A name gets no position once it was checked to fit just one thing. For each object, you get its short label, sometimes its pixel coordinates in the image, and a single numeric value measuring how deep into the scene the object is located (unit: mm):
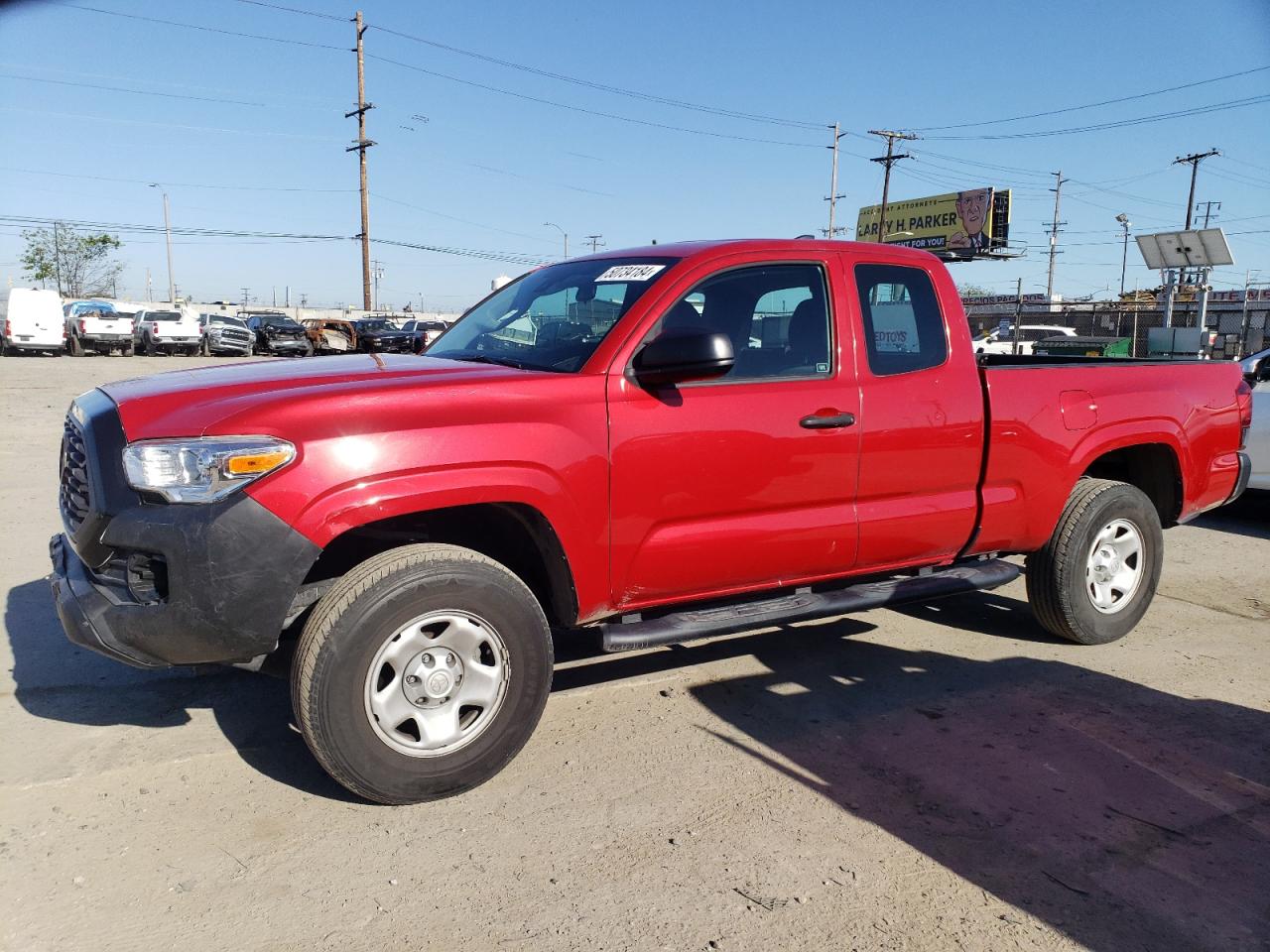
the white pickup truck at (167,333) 33531
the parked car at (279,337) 35444
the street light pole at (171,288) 69125
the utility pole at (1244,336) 25375
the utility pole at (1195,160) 56406
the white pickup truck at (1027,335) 31516
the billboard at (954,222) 57031
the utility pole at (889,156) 54438
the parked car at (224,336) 34250
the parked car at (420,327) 36125
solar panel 24047
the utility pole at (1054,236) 72519
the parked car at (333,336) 33906
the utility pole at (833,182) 55719
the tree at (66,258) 78375
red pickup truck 2982
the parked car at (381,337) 33219
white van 30781
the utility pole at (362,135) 36719
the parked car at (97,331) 32562
